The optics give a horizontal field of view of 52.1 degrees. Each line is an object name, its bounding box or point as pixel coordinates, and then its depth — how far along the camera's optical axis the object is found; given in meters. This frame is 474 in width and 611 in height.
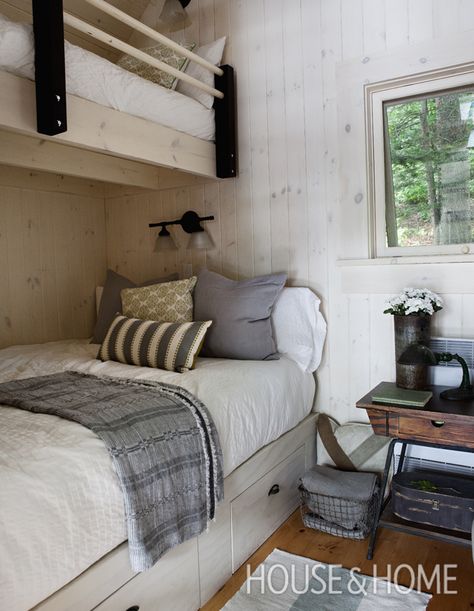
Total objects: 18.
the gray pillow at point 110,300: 2.63
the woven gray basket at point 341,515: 2.00
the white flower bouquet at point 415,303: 1.96
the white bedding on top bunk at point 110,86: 1.54
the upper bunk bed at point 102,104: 1.56
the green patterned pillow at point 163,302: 2.32
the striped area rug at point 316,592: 1.61
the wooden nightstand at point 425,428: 1.71
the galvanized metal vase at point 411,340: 1.96
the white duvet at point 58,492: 0.99
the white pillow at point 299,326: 2.38
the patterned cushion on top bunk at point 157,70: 2.35
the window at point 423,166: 2.14
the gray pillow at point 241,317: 2.23
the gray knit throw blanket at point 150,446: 1.26
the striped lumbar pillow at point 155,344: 1.99
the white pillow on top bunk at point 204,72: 2.42
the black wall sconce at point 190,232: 2.71
